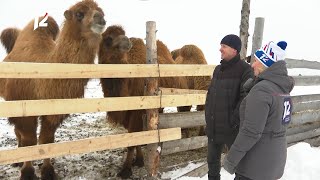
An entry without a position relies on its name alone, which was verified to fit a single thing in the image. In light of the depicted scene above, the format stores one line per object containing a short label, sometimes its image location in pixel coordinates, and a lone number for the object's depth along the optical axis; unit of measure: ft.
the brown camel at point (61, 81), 15.47
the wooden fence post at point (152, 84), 16.05
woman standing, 9.77
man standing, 13.53
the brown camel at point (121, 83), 17.48
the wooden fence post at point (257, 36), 20.75
